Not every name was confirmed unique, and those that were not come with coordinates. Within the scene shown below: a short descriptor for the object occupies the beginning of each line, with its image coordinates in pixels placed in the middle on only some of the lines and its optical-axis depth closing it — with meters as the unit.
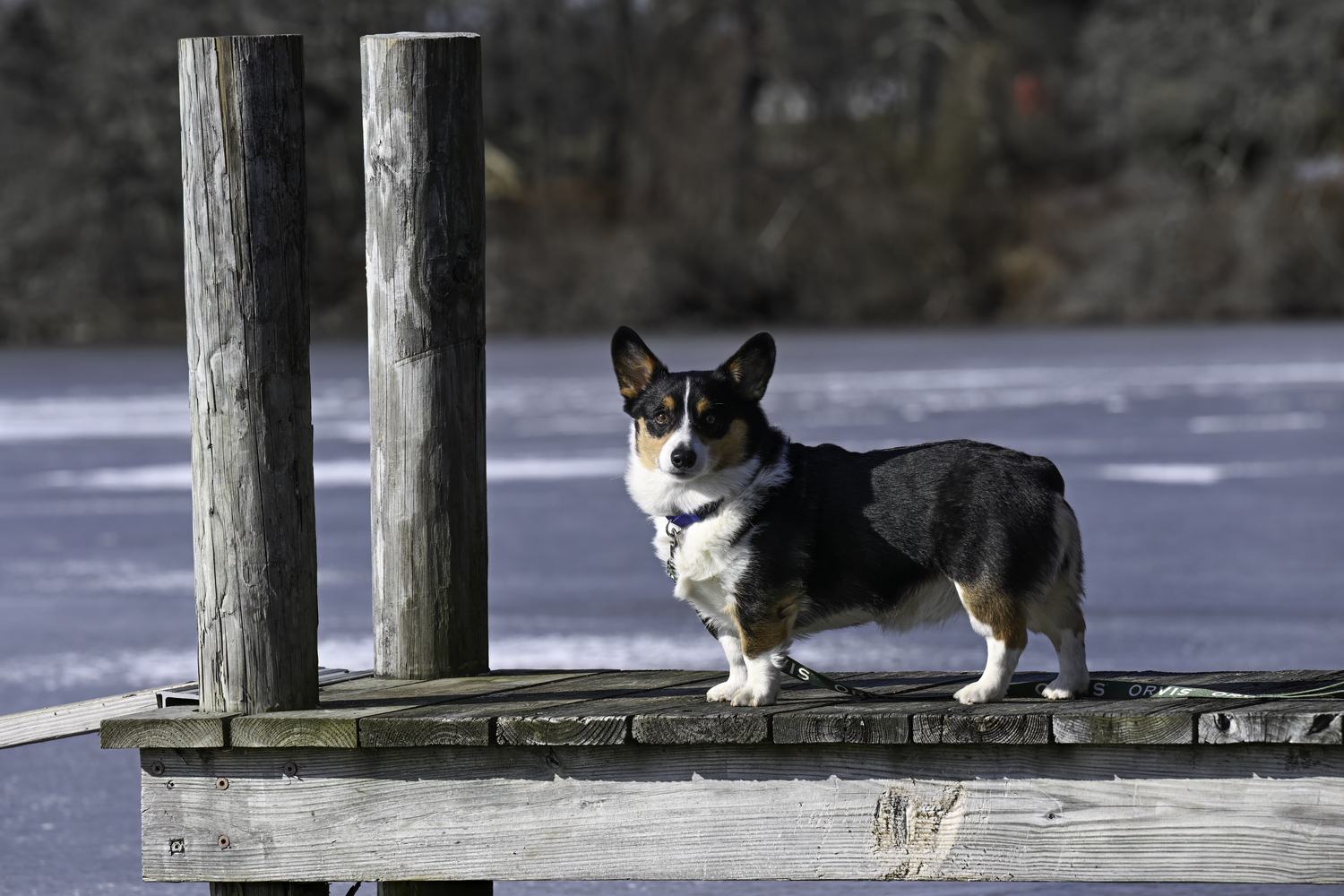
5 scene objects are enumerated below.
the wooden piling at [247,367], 8.77
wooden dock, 8.04
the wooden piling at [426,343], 9.70
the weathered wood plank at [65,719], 9.52
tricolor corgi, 8.67
